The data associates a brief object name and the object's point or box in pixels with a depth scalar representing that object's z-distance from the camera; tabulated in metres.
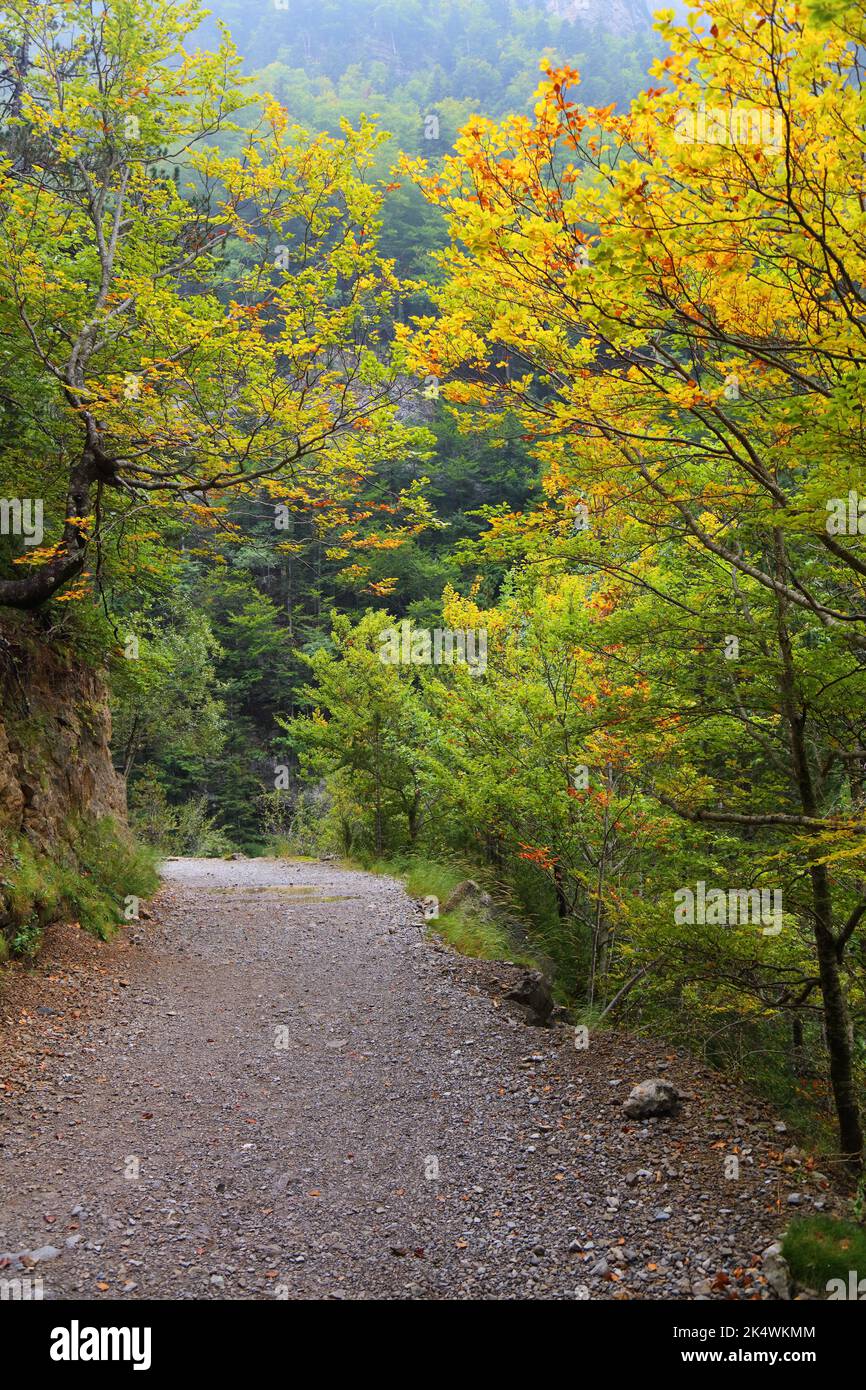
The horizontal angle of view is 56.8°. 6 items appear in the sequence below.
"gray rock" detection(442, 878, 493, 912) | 9.20
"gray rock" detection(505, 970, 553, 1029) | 6.49
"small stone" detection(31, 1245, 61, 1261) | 3.35
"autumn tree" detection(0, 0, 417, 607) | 6.10
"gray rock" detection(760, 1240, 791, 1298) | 3.26
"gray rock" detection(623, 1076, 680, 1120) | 4.81
